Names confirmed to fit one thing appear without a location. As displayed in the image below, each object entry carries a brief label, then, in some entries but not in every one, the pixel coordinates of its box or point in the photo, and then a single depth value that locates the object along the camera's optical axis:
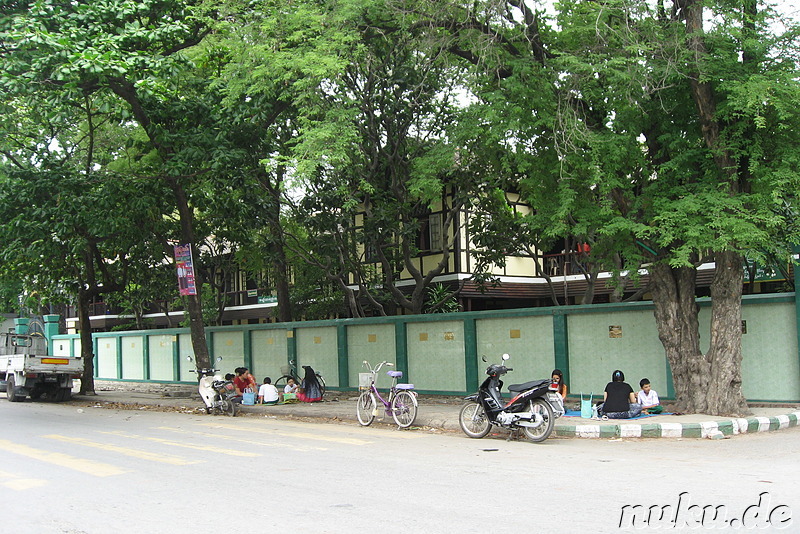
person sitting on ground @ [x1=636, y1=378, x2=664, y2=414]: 13.24
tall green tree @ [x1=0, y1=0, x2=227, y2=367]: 13.48
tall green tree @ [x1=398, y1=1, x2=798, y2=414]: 12.05
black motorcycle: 11.42
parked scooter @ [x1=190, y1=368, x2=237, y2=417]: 17.33
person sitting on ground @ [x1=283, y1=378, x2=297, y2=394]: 18.98
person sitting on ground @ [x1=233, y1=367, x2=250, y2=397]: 18.88
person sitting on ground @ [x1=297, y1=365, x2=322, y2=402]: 18.62
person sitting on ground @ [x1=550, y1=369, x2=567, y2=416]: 13.94
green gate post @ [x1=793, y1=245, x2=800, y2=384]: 13.41
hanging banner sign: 19.64
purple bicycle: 13.63
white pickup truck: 22.39
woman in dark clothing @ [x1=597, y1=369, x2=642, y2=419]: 12.76
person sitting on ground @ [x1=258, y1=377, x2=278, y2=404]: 18.33
